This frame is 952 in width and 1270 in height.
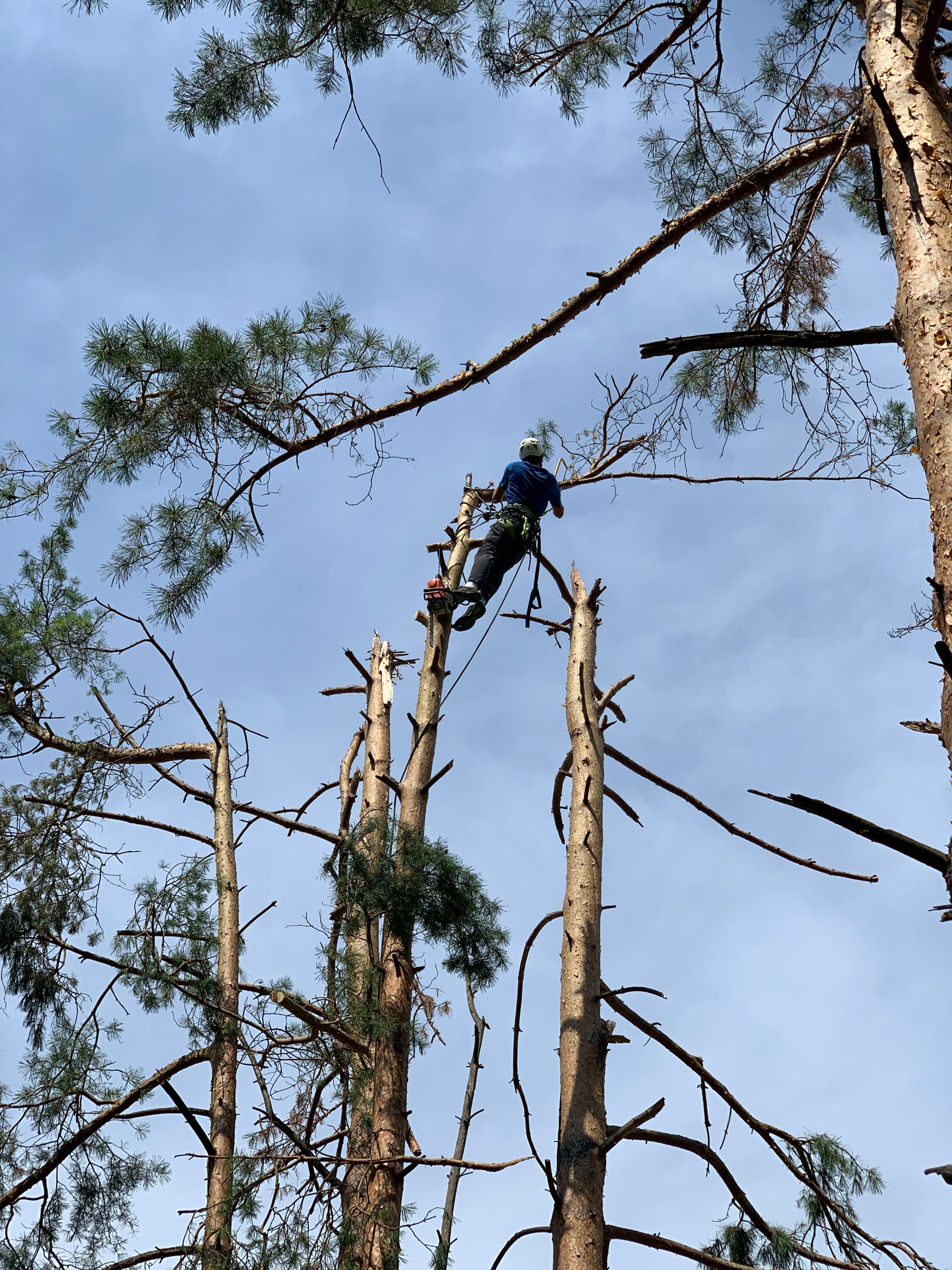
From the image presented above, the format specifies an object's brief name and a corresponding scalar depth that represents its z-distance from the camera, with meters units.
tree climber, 13.60
